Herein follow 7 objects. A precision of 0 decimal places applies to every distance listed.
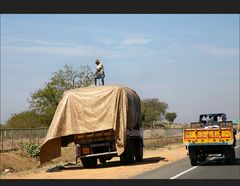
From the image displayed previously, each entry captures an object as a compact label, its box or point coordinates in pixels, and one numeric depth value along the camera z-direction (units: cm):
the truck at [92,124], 2094
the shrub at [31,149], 3443
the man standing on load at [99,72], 2411
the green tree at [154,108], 10371
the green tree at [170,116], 14521
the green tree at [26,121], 6136
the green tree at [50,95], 5991
